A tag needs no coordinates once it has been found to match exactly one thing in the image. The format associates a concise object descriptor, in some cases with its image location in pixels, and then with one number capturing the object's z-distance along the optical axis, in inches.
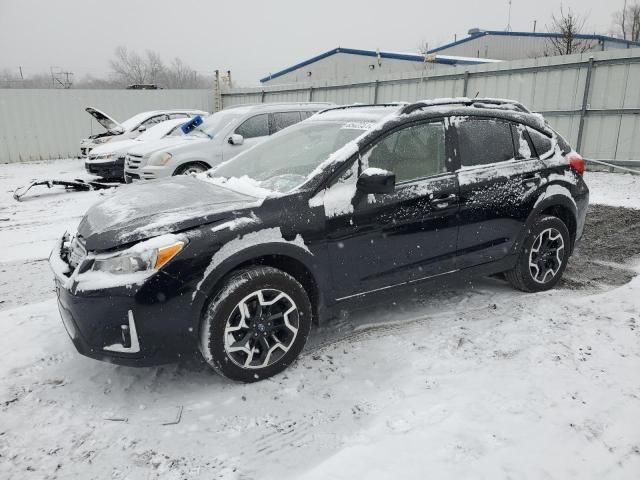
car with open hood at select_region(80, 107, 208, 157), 495.8
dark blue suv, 105.0
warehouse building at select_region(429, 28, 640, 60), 1216.8
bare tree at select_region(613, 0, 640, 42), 1539.1
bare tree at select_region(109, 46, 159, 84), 2677.2
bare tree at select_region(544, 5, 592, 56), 764.0
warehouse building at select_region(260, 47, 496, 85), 909.8
